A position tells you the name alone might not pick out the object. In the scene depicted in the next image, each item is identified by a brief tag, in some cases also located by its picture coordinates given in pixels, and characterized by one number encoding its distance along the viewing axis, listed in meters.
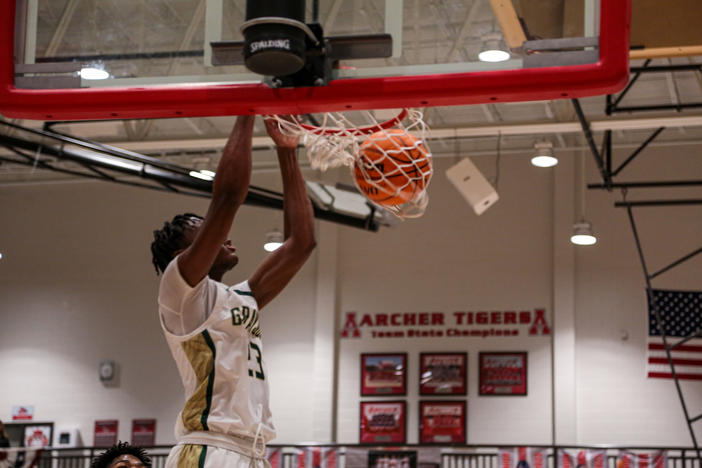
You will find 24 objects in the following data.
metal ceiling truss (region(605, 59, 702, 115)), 9.66
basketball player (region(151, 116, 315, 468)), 3.48
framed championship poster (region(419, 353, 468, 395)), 15.77
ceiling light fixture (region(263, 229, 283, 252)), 14.59
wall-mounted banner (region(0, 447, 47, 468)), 11.94
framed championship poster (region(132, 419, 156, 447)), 16.61
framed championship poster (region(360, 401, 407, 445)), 15.78
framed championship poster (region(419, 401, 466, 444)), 15.55
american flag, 14.69
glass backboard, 3.29
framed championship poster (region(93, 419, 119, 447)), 16.78
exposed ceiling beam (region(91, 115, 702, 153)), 12.41
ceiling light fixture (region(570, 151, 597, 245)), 13.57
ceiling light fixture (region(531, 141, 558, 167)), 13.08
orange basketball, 4.25
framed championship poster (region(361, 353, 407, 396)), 15.97
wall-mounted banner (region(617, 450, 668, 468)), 11.62
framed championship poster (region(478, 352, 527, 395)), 15.49
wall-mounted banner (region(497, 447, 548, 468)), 11.70
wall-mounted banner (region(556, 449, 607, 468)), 11.77
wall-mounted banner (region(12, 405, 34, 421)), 17.41
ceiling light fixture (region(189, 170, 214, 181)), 13.11
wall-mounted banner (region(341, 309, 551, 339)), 15.69
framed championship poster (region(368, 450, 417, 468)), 12.09
